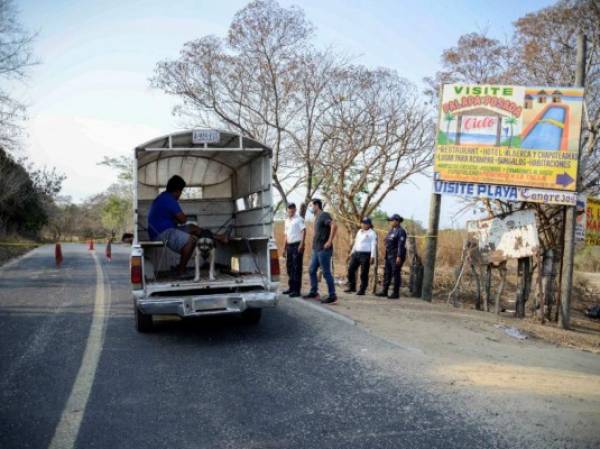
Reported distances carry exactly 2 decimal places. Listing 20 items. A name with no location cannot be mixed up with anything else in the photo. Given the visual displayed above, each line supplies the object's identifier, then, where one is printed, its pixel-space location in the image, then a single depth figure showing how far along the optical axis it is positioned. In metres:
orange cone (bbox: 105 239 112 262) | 20.55
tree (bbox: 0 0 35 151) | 21.86
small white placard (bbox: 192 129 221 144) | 6.90
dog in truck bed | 6.52
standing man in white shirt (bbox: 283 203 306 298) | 9.66
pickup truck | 6.05
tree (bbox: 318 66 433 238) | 17.42
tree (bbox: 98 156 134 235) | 51.72
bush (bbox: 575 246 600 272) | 22.00
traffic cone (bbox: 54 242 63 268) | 17.18
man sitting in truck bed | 6.73
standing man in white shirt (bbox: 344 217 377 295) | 10.57
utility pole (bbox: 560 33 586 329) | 9.34
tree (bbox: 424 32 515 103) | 18.09
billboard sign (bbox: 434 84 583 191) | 9.31
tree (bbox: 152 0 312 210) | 16.92
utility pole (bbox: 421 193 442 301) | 10.41
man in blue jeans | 9.19
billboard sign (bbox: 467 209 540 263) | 9.65
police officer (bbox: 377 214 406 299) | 10.01
